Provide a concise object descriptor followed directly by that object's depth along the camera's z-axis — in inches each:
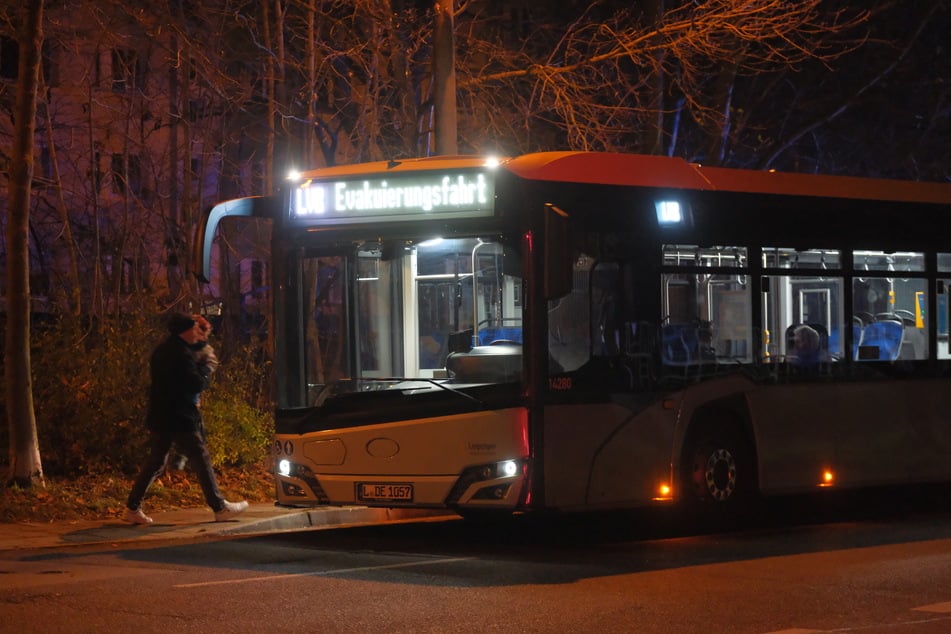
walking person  540.1
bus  459.2
